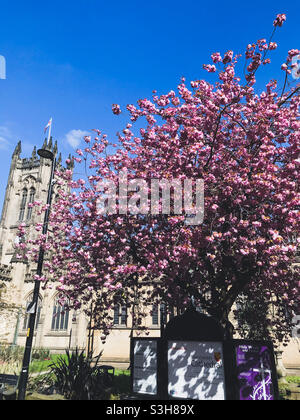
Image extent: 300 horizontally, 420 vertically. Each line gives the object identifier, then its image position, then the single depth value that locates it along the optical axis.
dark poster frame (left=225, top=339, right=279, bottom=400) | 7.38
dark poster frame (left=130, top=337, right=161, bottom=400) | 8.60
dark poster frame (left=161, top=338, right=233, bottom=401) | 7.40
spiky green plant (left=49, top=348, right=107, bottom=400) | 9.18
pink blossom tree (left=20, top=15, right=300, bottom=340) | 8.70
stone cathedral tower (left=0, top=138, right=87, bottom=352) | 31.91
